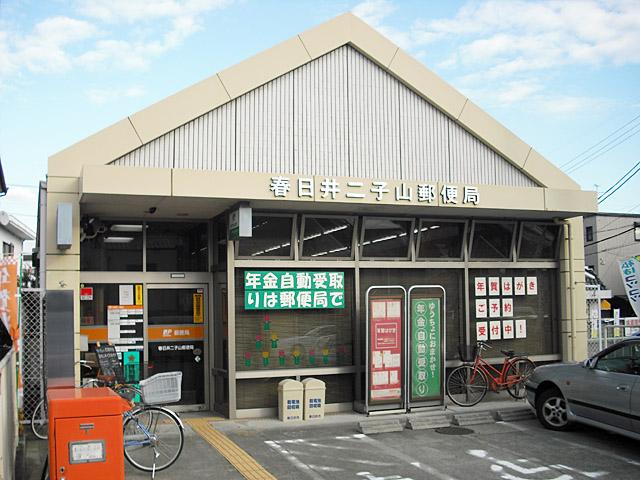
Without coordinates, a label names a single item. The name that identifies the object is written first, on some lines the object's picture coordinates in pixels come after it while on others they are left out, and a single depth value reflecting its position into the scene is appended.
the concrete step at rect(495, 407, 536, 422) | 11.03
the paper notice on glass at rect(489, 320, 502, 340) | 12.70
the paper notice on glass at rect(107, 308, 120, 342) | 11.17
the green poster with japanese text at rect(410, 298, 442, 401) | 11.48
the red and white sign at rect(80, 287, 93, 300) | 11.05
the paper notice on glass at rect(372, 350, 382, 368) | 11.09
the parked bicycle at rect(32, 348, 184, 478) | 7.86
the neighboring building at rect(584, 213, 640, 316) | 36.12
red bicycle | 11.97
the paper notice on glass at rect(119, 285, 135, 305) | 11.30
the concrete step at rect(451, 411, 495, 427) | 10.74
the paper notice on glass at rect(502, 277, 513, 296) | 12.85
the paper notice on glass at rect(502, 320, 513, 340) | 12.79
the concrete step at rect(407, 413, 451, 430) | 10.48
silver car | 8.91
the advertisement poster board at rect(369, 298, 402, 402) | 11.12
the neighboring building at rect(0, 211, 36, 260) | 26.51
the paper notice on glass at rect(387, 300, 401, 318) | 11.26
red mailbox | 6.38
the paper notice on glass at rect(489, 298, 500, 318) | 12.72
